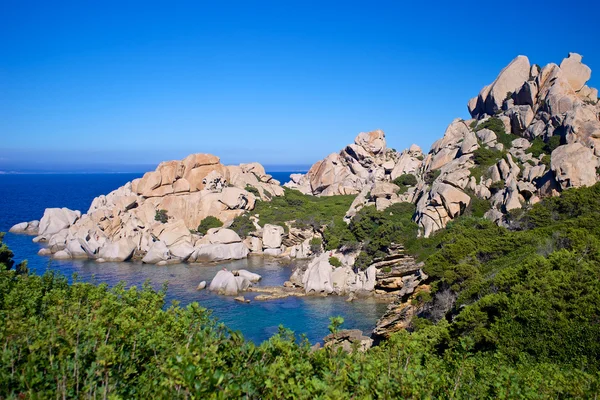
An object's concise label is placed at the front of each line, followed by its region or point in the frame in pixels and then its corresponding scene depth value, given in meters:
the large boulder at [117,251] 61.03
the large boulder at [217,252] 61.88
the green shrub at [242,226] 70.81
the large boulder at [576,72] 63.91
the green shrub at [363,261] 51.28
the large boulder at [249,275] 51.84
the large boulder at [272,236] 69.19
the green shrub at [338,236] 57.62
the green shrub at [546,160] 49.19
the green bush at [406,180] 73.75
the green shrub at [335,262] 53.32
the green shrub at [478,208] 50.72
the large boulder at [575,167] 43.69
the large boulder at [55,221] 73.62
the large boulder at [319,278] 47.59
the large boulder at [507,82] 74.25
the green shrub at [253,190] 87.25
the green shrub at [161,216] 72.06
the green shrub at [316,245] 65.50
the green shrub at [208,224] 72.61
